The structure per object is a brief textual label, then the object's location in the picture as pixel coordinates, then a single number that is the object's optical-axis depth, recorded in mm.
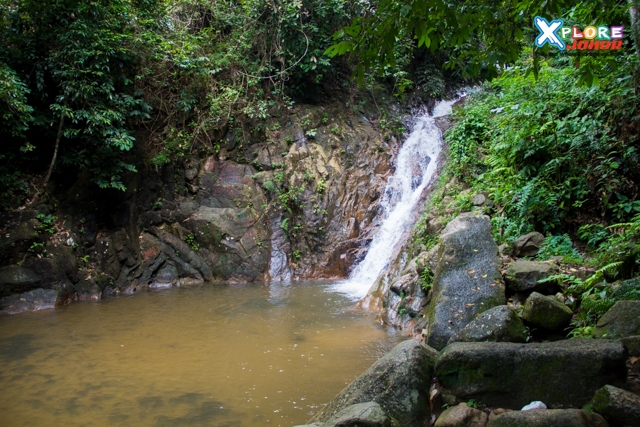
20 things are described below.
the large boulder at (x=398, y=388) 3545
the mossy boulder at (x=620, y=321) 3383
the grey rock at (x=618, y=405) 2611
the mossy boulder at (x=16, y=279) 8344
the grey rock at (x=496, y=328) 3977
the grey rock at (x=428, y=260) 6666
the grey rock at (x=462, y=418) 3172
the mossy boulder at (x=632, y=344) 3201
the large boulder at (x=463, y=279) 5039
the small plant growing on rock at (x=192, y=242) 11547
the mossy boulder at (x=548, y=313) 4043
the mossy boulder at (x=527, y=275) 4793
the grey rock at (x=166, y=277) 10609
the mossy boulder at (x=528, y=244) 5555
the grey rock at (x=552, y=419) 2602
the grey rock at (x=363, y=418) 3043
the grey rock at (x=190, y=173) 12602
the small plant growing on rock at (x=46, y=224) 9344
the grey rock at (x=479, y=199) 7273
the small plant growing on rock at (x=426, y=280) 6586
